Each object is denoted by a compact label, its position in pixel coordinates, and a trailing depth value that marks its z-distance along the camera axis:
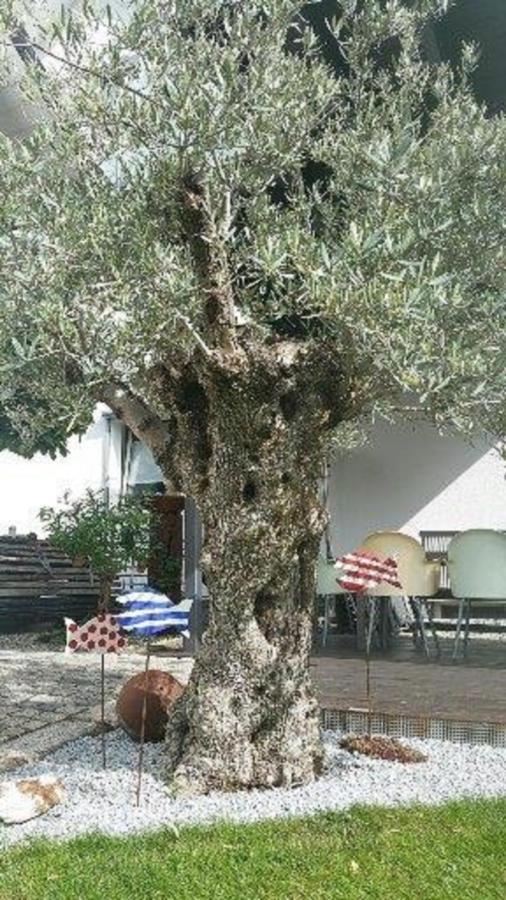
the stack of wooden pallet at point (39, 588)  12.48
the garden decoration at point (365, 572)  5.45
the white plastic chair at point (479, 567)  8.02
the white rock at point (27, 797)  4.12
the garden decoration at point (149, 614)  4.49
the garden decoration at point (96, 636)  4.78
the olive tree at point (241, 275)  4.13
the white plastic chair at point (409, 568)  8.37
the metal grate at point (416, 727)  5.46
